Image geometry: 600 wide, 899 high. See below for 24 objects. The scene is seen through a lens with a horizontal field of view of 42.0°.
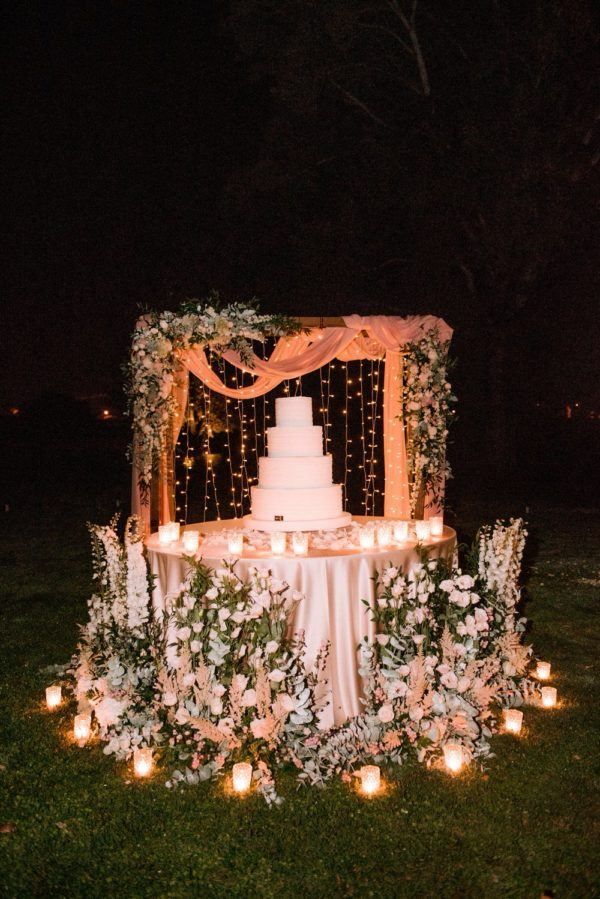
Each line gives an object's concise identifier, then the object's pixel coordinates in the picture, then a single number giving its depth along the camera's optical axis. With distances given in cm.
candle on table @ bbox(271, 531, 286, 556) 530
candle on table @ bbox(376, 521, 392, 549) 556
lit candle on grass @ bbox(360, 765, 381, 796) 423
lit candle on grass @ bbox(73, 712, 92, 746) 495
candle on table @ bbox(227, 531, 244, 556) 537
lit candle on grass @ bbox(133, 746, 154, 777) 448
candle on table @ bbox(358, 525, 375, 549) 551
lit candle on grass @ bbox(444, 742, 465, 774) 446
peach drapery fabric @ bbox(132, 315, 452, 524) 695
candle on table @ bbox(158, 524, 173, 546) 583
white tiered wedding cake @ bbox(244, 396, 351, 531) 618
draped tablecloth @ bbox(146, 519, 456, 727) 502
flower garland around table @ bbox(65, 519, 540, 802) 442
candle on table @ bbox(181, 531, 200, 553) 539
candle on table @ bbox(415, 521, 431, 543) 582
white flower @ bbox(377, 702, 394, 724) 442
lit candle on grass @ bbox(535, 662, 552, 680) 589
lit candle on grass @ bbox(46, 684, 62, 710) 557
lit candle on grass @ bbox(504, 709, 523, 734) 496
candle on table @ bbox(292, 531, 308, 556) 527
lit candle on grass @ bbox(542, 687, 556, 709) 542
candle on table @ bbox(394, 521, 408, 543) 577
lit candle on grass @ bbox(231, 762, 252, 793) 424
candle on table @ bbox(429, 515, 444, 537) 610
